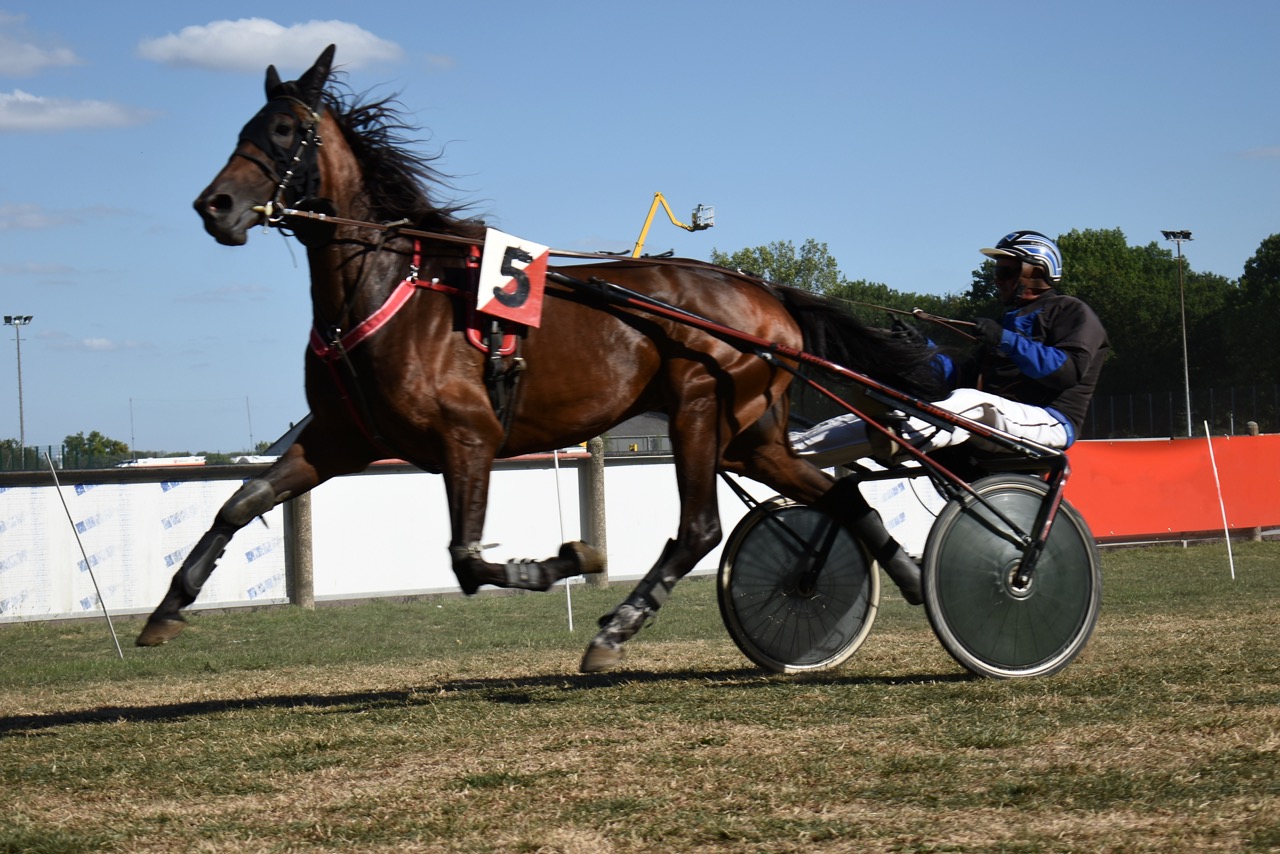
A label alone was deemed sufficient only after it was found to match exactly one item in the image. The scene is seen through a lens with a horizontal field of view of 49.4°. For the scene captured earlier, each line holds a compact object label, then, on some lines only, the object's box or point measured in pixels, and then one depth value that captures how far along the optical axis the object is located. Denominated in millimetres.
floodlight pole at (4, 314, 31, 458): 50625
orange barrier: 17844
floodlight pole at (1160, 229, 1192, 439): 50625
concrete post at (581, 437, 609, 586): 17750
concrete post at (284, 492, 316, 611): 16016
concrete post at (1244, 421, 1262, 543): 18891
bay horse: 5434
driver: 6047
